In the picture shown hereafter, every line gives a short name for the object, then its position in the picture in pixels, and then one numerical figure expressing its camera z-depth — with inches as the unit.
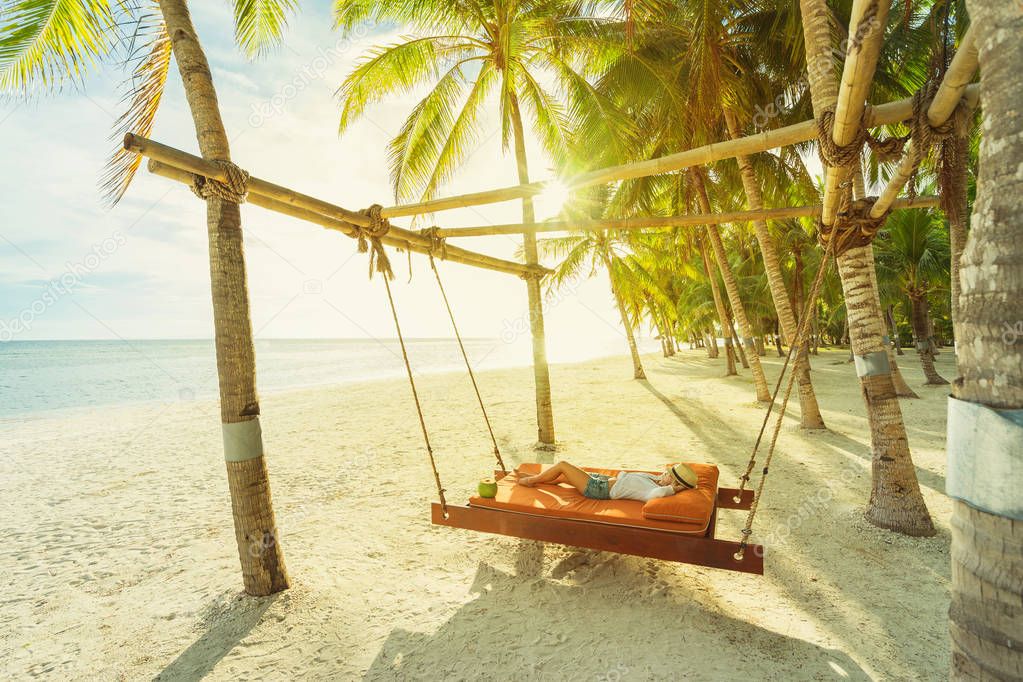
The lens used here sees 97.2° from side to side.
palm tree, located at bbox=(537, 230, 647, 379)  643.5
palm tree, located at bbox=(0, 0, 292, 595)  133.4
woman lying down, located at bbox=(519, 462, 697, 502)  151.7
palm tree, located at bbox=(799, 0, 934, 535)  152.0
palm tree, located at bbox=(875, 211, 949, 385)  485.4
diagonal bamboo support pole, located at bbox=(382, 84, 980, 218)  105.2
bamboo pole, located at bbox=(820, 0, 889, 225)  76.4
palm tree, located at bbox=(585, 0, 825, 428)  261.7
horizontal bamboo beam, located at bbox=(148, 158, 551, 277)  121.4
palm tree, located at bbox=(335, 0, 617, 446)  271.3
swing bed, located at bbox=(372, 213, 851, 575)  114.1
